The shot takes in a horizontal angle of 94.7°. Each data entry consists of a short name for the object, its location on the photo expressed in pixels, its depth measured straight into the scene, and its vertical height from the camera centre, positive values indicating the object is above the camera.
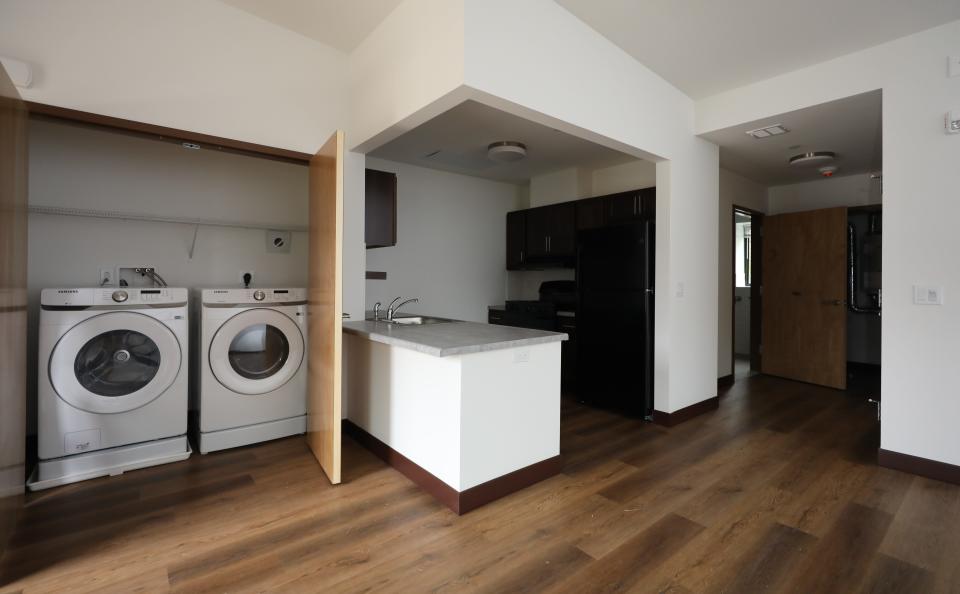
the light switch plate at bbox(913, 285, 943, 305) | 2.64 +0.03
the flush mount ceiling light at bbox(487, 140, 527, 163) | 4.29 +1.44
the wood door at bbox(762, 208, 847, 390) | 4.85 +0.02
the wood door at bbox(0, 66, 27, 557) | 1.78 -0.02
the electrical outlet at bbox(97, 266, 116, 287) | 3.06 +0.13
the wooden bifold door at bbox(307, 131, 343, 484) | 2.43 -0.04
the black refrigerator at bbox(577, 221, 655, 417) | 3.71 -0.17
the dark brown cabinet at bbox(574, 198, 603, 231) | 4.83 +0.95
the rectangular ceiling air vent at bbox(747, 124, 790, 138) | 3.67 +1.43
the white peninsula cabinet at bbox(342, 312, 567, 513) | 2.22 -0.60
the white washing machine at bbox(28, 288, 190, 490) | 2.42 -0.49
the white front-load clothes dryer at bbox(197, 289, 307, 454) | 2.90 -0.47
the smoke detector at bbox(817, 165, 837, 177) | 4.89 +1.47
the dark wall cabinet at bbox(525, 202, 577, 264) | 5.09 +0.78
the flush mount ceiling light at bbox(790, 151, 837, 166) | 4.35 +1.41
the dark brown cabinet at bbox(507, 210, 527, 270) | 5.73 +0.78
